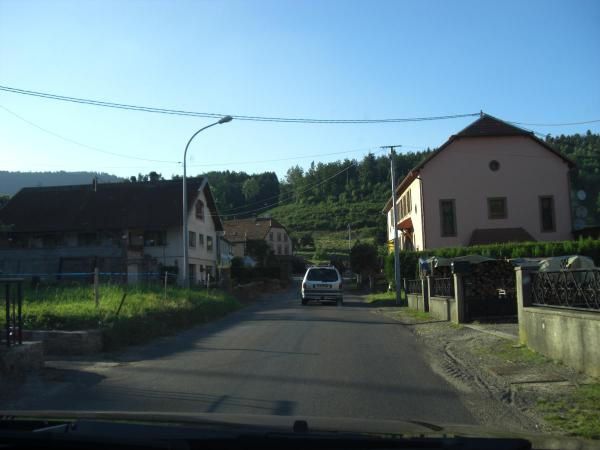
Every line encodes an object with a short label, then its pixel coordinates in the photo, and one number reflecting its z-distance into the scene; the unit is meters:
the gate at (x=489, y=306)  17.36
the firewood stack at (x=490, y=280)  18.53
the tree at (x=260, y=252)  62.16
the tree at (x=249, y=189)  99.93
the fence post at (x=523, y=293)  11.90
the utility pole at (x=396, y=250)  30.53
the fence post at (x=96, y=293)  15.14
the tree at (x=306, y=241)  112.06
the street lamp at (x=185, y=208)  25.02
